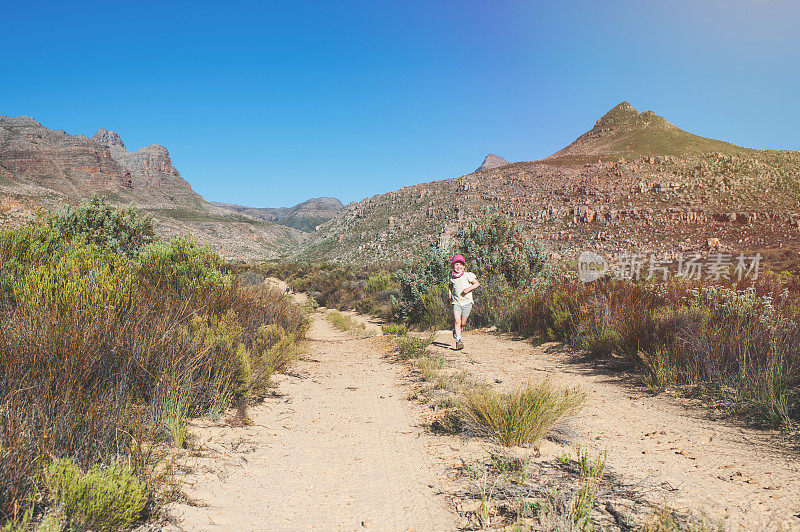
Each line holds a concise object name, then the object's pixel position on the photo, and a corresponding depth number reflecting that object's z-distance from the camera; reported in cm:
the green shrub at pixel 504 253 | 1242
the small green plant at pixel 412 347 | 777
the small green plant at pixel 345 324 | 1350
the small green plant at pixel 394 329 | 1068
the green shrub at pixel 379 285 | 2144
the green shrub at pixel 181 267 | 668
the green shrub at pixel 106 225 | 1070
